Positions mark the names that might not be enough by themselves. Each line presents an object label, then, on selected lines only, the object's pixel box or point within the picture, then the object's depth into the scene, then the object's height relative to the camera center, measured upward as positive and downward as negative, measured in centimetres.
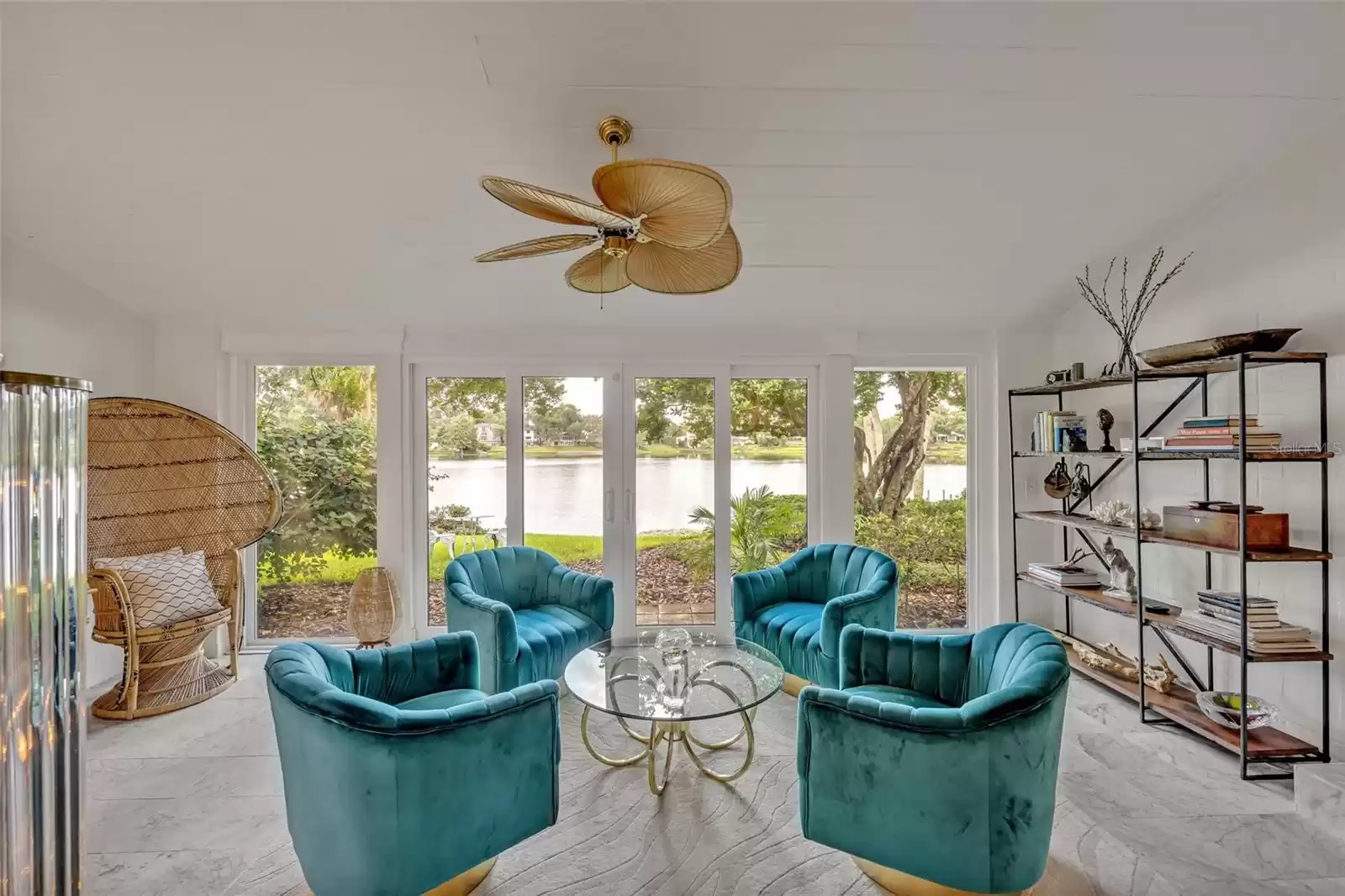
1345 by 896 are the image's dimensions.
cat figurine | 307 -69
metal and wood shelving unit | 226 -79
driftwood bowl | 234 +41
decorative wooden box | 234 -35
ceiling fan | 144 +62
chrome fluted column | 85 -28
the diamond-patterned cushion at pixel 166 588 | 293 -73
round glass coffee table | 218 -96
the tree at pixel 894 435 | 396 +7
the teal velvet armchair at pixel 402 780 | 155 -93
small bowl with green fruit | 237 -111
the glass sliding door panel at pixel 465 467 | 385 -14
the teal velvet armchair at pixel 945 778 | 161 -95
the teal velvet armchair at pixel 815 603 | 285 -86
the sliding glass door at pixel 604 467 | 385 -14
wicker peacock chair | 294 -41
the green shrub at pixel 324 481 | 380 -23
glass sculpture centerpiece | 228 -91
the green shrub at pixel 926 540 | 398 -64
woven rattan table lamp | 354 -99
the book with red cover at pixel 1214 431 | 234 +6
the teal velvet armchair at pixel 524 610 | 277 -88
